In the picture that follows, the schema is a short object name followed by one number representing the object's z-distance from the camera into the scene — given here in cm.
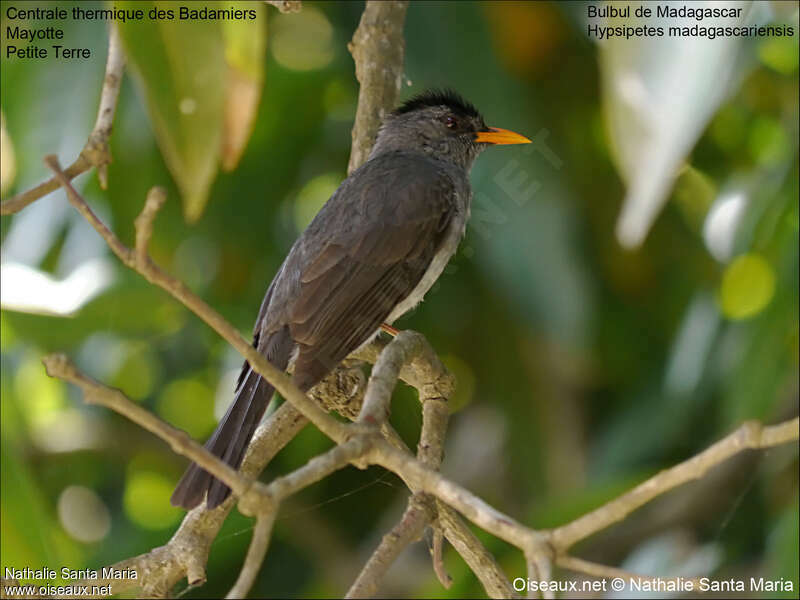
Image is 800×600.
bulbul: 662
